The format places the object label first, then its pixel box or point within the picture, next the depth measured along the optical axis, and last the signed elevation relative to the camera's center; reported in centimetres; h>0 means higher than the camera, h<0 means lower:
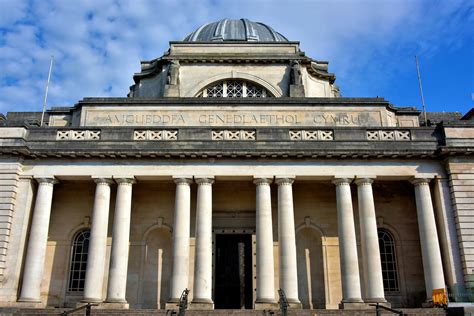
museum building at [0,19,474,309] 2008 +401
